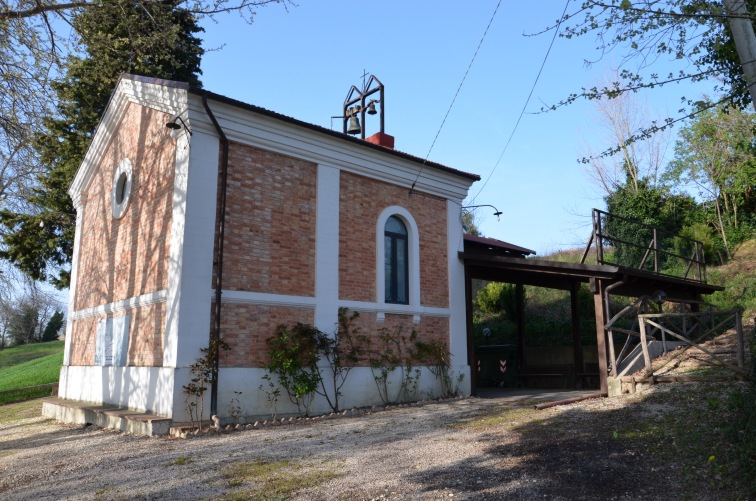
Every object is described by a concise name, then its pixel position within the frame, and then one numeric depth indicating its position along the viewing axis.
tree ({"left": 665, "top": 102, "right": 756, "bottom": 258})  22.27
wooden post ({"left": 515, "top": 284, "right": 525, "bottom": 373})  17.12
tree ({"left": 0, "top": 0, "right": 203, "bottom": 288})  17.81
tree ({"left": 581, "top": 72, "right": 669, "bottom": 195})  27.75
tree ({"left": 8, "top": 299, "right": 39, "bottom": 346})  51.03
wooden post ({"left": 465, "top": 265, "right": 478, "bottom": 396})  13.55
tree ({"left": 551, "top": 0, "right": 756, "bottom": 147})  5.63
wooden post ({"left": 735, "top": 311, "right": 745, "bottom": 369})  9.13
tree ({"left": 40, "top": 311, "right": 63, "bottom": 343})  53.69
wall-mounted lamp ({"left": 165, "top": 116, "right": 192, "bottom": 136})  9.98
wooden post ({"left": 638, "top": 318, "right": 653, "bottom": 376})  9.85
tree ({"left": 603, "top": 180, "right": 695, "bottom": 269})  24.48
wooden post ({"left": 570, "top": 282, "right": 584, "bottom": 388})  15.22
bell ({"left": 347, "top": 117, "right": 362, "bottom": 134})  14.11
